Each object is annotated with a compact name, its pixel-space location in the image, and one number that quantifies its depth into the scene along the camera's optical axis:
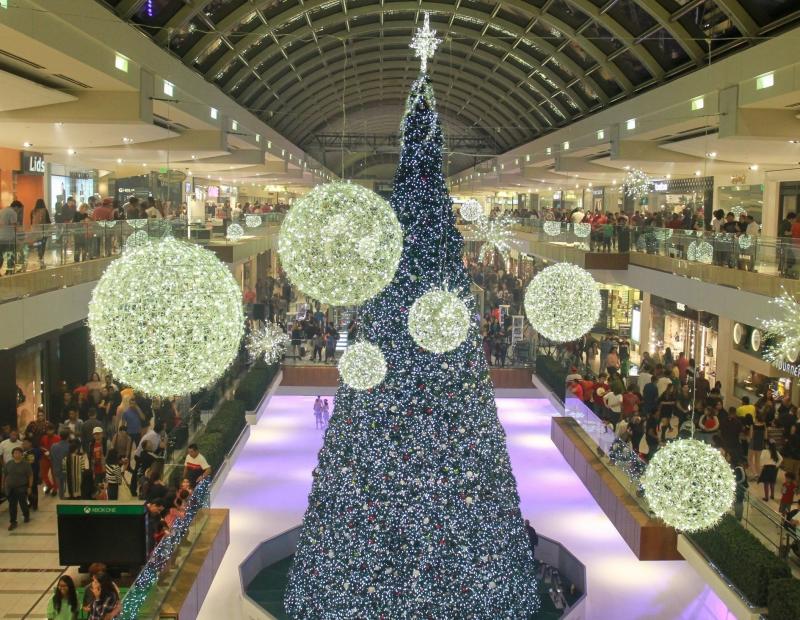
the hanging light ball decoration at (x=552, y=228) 24.16
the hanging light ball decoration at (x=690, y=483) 8.21
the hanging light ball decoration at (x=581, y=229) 20.78
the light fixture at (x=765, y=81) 12.98
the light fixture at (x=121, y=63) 12.46
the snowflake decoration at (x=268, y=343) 22.88
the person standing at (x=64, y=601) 7.07
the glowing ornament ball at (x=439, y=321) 8.73
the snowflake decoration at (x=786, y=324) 8.80
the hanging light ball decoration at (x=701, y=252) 14.74
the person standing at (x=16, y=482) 9.66
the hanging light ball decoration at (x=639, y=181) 22.71
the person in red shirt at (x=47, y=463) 11.04
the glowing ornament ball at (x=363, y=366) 9.07
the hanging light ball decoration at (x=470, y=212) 34.06
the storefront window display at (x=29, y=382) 15.65
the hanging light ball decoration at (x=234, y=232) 21.91
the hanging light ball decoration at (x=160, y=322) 6.09
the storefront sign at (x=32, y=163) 19.95
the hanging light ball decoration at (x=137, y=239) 13.53
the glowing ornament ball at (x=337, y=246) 7.14
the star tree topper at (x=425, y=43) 9.31
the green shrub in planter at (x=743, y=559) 8.56
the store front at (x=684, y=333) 21.00
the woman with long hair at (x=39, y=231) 10.17
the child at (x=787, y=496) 9.84
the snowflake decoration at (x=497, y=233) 34.09
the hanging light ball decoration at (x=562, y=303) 11.36
